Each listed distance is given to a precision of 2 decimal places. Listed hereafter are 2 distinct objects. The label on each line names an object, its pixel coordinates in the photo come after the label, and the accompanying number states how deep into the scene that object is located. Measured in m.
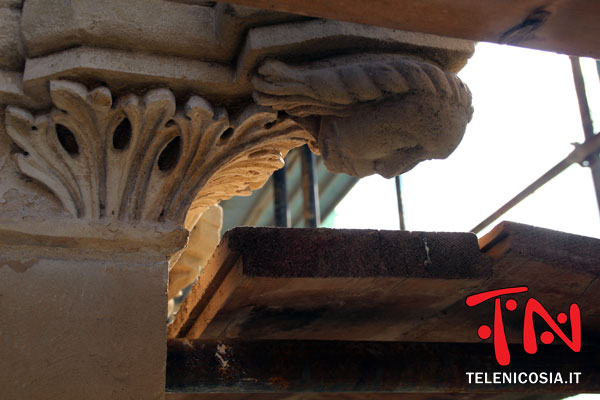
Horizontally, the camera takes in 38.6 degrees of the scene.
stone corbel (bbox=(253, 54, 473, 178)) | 0.75
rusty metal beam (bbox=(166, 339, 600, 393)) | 0.76
